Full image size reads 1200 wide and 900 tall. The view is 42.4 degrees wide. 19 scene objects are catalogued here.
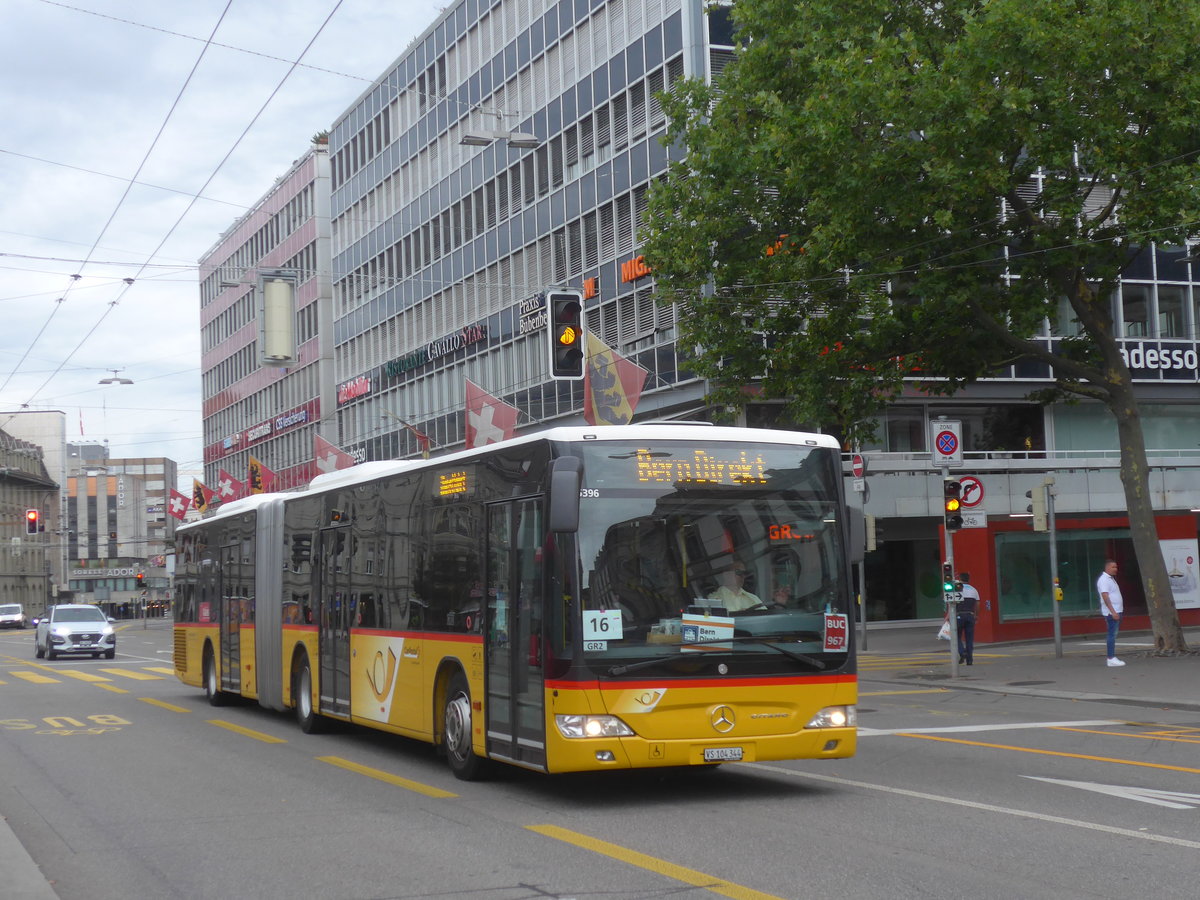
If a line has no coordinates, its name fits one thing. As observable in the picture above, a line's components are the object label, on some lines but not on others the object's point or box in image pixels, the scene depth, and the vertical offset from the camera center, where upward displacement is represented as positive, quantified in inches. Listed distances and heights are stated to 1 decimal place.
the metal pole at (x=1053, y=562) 1068.5 +5.1
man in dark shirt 1102.4 -32.3
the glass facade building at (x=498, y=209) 1617.9 +487.6
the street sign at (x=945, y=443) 1008.9 +84.5
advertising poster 1512.1 -2.2
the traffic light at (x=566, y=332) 813.9 +134.7
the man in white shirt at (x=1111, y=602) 996.6 -22.2
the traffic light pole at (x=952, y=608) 982.4 -22.7
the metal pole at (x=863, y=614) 1223.5 -29.9
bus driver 447.2 -3.4
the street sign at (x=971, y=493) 1063.6 +53.8
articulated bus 435.2 -5.5
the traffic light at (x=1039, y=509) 1095.6 +43.2
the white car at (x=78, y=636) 1807.3 -38.6
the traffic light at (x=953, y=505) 987.9 +43.3
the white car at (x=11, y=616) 3722.9 -25.9
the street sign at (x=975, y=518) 1071.0 +37.7
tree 945.5 +250.2
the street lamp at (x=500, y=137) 1485.0 +436.6
